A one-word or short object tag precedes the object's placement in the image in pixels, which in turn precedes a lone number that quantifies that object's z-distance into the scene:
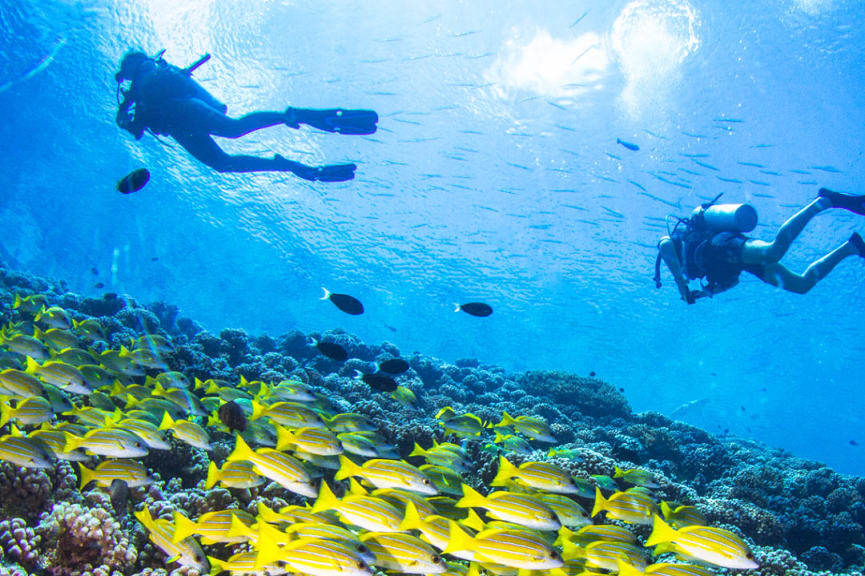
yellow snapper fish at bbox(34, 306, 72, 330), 7.25
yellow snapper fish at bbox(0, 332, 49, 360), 5.64
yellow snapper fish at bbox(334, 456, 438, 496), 3.05
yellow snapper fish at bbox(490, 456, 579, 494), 3.42
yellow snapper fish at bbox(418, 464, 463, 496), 3.81
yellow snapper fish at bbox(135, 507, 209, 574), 2.71
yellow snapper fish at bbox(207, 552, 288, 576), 2.56
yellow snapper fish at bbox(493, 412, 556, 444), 5.25
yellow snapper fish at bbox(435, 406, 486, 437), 5.24
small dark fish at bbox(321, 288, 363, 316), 5.92
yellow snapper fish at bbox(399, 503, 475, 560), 2.62
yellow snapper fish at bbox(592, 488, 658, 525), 3.53
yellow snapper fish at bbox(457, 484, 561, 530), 2.79
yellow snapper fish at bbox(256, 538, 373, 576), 2.18
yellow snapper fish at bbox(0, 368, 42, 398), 4.25
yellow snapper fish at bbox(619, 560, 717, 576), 2.50
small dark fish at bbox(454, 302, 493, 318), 6.88
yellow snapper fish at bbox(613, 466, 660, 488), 4.90
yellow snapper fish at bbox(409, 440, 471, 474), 4.07
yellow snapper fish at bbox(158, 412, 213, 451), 3.71
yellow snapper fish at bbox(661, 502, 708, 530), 3.73
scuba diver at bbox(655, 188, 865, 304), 8.81
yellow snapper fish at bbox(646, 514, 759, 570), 2.61
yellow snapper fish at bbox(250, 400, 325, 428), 4.08
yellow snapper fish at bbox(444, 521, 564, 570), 2.41
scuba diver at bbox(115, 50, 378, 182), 10.59
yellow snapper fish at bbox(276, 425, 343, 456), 3.42
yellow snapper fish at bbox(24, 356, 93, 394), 4.42
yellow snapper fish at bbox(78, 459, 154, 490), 3.34
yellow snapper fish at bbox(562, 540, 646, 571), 2.82
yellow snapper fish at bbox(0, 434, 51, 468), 3.12
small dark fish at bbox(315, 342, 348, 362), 5.73
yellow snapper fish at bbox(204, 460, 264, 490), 3.35
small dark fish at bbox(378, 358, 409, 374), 6.24
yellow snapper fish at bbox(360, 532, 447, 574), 2.38
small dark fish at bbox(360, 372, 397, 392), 5.55
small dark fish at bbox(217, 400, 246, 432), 4.38
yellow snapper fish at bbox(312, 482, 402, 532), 2.68
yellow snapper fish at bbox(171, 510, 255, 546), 2.63
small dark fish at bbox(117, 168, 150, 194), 6.99
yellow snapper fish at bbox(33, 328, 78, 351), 6.34
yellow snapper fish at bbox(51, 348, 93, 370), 5.64
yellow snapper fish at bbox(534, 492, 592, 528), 3.29
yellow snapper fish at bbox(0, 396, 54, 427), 3.80
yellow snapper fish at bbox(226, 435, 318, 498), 2.98
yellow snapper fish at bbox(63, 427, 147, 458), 3.37
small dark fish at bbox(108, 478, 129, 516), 3.66
